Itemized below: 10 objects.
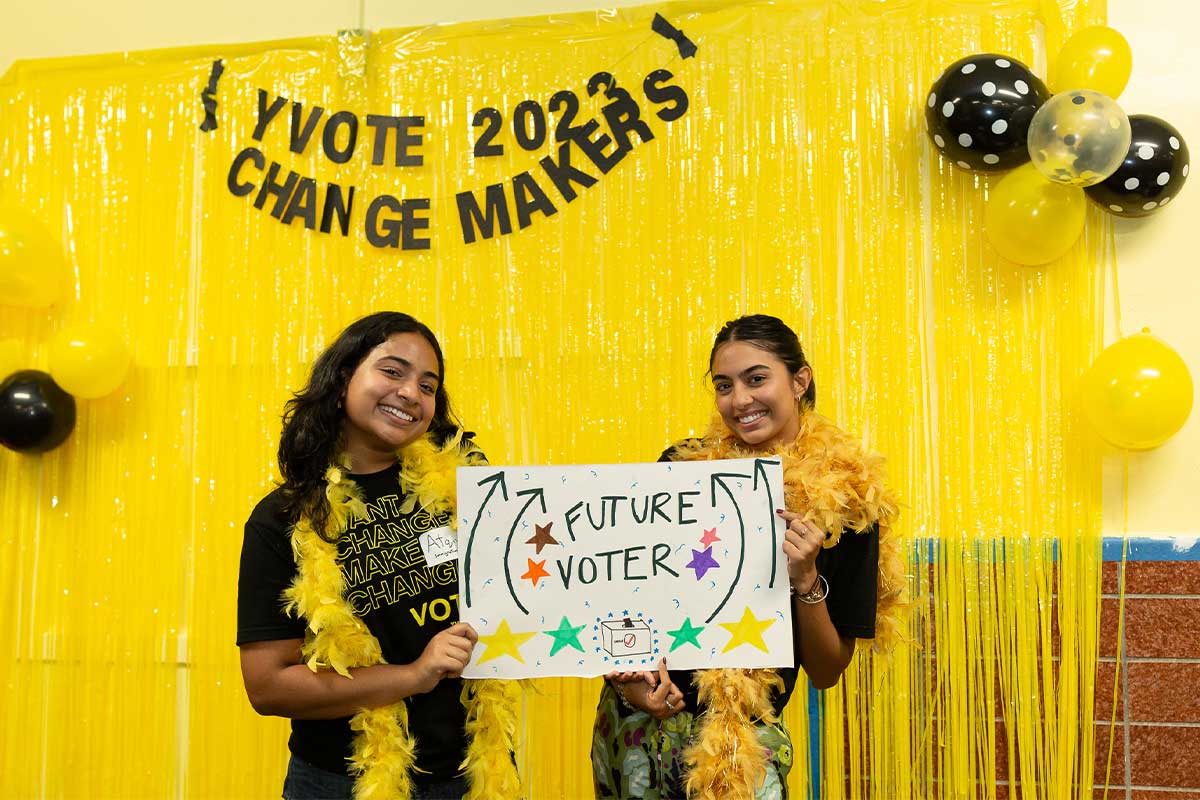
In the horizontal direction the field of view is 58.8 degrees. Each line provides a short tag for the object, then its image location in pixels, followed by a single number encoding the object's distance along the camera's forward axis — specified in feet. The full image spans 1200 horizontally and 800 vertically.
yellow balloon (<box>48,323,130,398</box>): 11.28
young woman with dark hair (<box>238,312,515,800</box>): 5.94
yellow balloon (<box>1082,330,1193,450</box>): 9.51
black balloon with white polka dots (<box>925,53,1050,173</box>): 9.78
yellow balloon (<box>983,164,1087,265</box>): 9.81
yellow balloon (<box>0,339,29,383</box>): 12.05
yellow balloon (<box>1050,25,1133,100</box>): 9.77
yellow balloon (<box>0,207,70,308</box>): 11.44
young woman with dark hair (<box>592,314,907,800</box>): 6.16
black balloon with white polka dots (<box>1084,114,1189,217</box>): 9.74
